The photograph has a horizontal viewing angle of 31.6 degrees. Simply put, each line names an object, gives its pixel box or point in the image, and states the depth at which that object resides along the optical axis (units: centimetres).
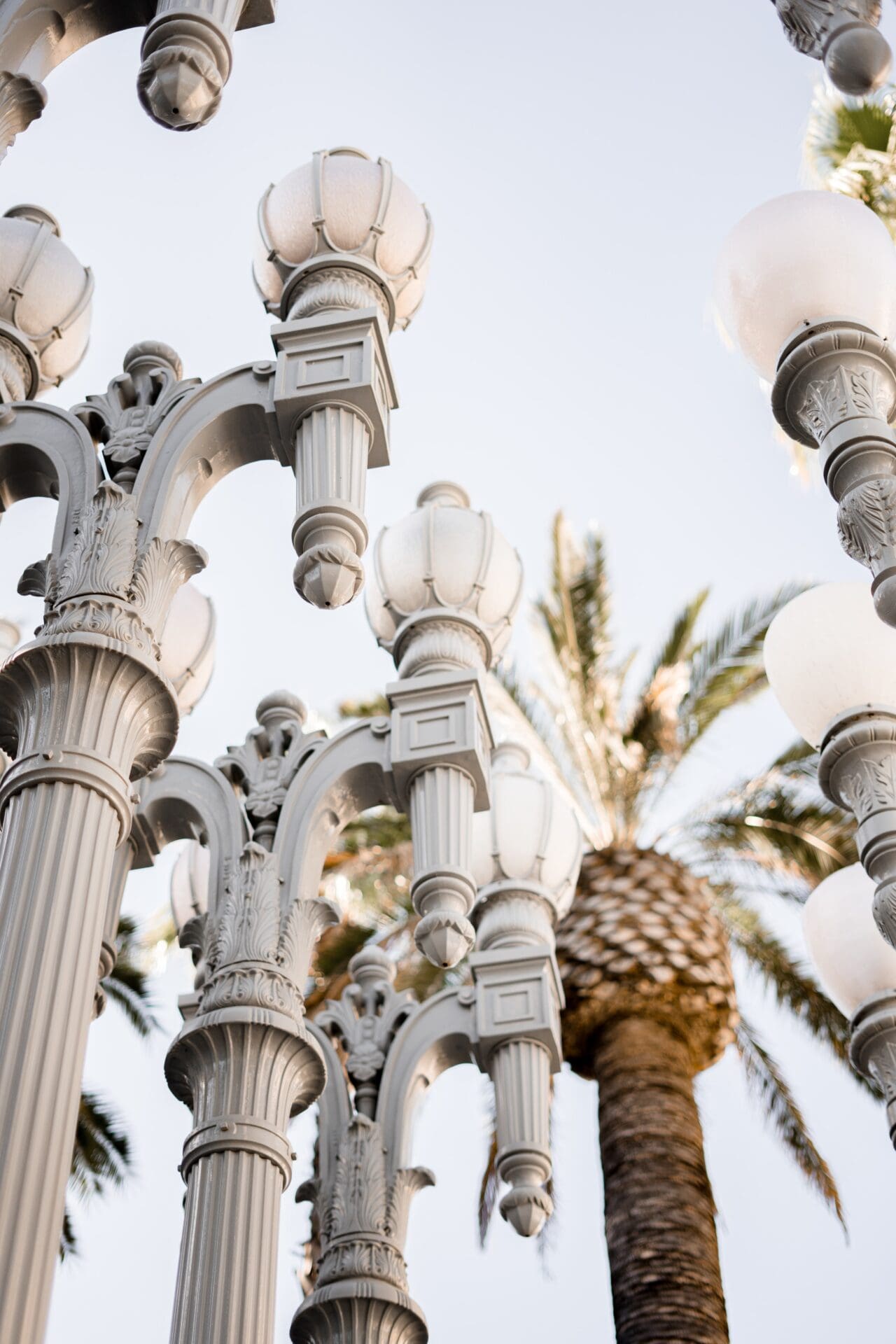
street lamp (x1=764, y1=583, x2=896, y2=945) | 519
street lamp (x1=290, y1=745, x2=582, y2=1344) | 621
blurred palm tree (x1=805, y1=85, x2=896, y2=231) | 1261
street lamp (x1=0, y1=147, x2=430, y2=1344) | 364
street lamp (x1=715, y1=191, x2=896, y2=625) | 470
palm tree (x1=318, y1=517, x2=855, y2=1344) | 1059
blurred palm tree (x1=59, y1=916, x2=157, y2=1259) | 1493
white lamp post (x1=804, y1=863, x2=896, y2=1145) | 586
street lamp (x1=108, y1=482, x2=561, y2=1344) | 518
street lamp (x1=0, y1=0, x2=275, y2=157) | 415
